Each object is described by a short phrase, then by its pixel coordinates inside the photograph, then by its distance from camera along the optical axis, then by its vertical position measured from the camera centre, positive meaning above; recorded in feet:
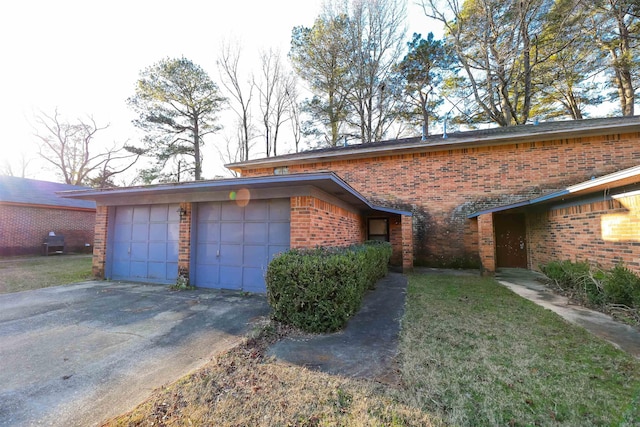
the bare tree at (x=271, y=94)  68.30 +37.94
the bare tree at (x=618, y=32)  44.04 +36.39
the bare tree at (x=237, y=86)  64.64 +38.42
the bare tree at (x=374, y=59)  59.72 +41.12
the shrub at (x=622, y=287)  13.94 -3.16
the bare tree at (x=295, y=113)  70.28 +33.47
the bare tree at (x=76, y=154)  81.71 +25.69
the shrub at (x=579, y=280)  16.26 -3.49
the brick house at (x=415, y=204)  18.88 +2.67
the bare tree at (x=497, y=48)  47.83 +36.62
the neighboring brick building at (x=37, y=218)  41.83 +2.77
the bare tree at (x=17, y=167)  83.15 +21.71
